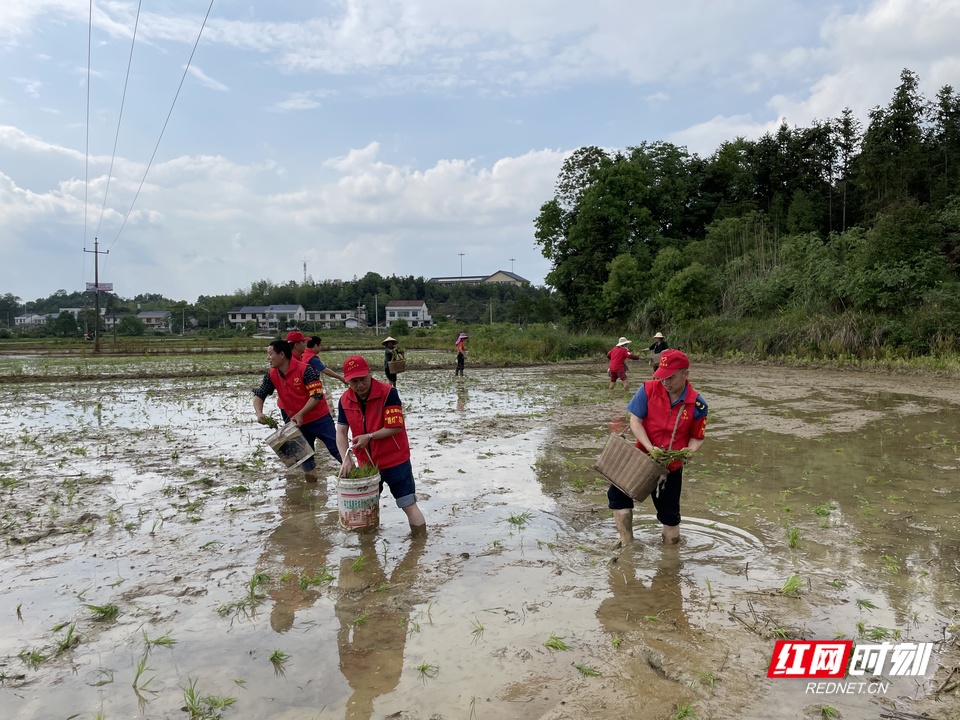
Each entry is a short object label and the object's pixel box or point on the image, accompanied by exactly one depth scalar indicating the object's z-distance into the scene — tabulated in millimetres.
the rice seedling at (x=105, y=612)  4359
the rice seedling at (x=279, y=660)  3702
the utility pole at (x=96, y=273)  52031
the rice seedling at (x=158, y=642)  3992
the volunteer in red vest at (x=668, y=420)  5102
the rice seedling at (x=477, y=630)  4008
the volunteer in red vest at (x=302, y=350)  8416
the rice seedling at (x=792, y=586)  4504
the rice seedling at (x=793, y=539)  5473
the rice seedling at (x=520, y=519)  6270
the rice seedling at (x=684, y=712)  3160
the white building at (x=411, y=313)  107375
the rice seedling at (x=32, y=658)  3801
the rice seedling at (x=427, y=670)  3623
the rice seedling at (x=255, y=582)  4691
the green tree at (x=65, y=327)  67125
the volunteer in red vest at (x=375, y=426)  5418
